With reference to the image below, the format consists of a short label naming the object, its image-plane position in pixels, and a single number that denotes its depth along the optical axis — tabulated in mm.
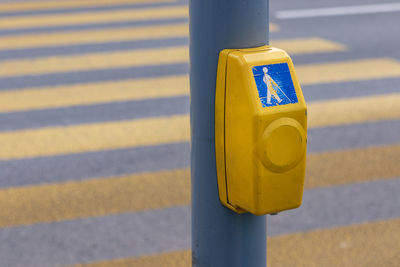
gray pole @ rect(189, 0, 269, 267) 2171
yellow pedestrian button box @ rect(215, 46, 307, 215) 2149
